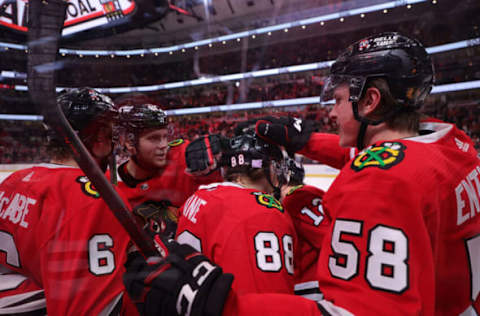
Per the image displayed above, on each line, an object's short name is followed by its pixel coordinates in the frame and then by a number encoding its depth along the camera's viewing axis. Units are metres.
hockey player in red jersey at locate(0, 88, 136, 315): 0.47
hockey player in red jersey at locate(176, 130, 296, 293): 0.81
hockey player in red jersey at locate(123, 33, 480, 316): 0.46
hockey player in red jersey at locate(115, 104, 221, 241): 0.64
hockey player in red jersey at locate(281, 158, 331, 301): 1.12
